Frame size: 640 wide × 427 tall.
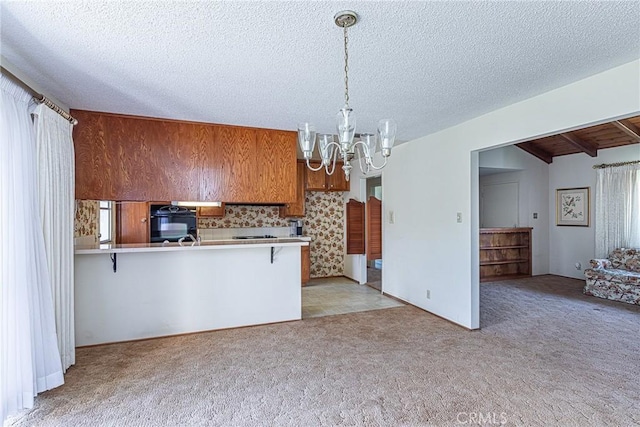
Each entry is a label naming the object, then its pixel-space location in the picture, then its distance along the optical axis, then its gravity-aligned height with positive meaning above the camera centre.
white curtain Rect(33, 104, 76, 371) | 2.46 +0.04
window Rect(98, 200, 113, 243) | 4.83 -0.14
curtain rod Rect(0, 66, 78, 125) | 2.02 +0.81
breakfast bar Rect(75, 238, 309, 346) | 3.38 -0.85
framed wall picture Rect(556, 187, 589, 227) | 6.48 +0.00
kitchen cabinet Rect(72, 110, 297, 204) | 3.46 +0.57
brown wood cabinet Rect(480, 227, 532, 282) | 6.75 -0.95
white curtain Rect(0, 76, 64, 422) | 2.02 -0.35
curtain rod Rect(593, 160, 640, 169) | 5.64 +0.74
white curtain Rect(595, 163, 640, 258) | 5.61 -0.04
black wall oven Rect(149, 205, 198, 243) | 5.40 -0.19
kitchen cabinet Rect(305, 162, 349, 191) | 6.41 +0.57
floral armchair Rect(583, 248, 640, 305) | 4.85 -1.08
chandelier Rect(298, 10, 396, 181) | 1.78 +0.45
